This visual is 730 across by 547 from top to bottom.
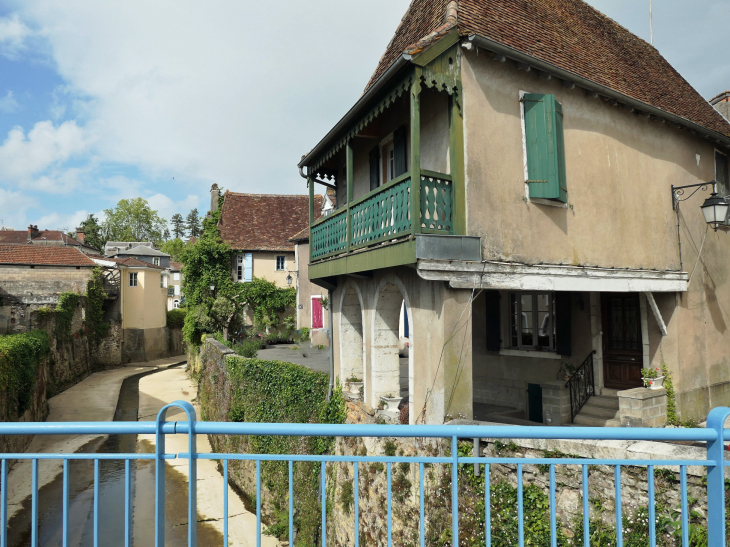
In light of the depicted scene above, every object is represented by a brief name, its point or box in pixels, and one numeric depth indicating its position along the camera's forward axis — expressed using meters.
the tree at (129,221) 68.69
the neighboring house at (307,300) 24.88
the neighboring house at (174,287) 61.99
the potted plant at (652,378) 9.66
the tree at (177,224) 94.88
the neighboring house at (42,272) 29.61
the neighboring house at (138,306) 36.15
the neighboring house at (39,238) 47.72
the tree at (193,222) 92.22
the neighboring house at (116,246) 58.81
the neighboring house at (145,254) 51.48
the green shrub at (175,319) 41.66
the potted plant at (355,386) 10.45
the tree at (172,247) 67.06
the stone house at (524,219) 7.31
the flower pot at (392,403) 9.05
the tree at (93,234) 64.50
